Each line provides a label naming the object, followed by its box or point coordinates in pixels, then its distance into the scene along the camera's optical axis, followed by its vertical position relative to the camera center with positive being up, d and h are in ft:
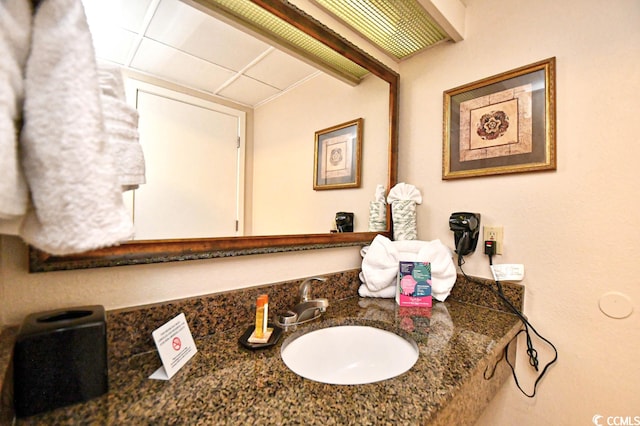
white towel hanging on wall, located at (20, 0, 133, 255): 0.92 +0.25
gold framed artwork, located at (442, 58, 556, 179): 2.98 +1.13
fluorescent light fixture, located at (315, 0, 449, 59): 3.31 +2.58
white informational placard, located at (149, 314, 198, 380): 1.77 -0.95
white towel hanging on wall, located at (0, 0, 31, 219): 0.82 +0.38
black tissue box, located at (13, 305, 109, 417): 1.39 -0.81
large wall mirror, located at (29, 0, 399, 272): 2.24 +0.58
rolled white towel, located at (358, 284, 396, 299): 3.54 -1.04
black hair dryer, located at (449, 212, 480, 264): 3.36 -0.19
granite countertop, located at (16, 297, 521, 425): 1.44 -1.10
